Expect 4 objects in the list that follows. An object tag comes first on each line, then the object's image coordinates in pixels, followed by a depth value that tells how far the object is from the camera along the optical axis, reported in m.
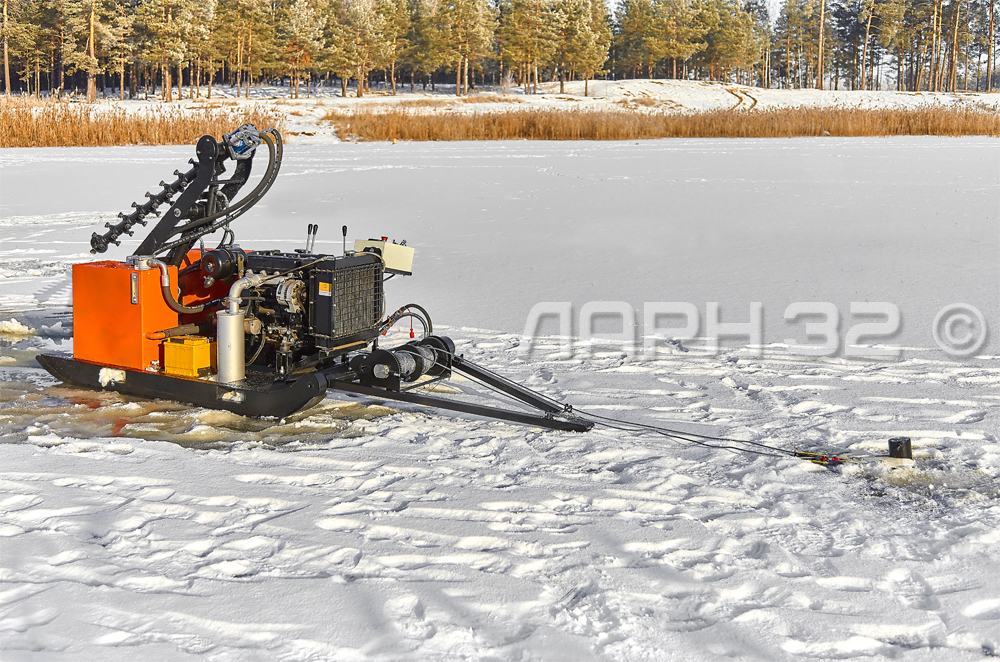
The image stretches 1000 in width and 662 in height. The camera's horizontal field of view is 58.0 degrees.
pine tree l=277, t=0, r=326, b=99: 63.91
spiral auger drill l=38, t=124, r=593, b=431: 4.25
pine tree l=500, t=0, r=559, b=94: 68.00
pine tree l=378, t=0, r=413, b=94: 67.56
